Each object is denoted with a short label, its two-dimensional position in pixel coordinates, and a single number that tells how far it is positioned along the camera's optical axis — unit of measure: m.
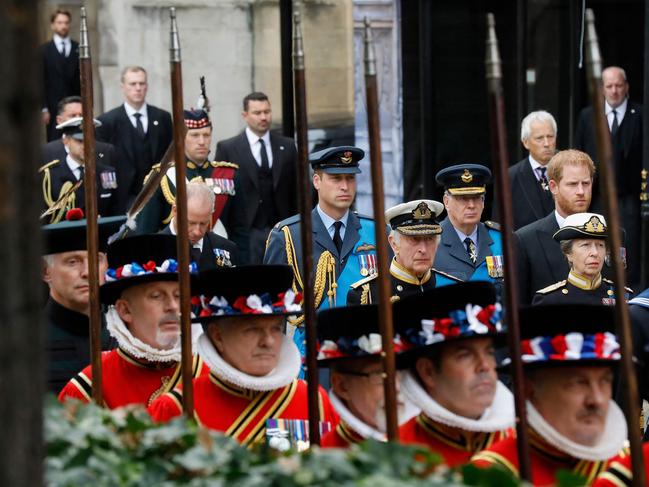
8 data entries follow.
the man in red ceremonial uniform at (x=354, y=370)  11.71
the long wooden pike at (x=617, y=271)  9.55
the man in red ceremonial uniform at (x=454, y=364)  11.35
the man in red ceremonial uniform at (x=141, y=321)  14.57
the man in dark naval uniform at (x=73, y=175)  23.27
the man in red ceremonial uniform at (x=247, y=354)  13.12
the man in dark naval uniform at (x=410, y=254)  17.59
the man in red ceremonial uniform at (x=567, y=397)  10.62
